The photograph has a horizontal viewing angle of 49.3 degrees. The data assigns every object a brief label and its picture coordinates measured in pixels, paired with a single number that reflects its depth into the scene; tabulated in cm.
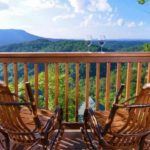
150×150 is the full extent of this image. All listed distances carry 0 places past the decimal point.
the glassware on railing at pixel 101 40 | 211
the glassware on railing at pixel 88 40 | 211
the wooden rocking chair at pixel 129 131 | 139
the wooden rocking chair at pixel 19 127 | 140
